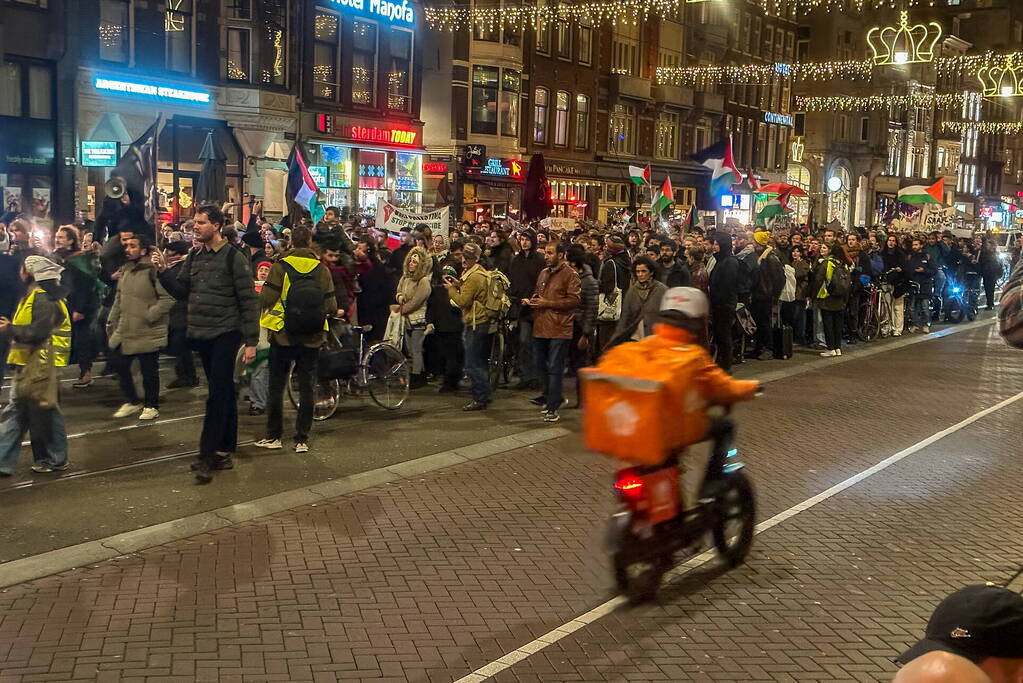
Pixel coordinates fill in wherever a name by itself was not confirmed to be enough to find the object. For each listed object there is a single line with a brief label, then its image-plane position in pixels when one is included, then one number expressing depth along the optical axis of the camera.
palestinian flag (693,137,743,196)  27.09
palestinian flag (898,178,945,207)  34.47
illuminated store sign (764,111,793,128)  57.81
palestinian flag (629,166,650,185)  31.14
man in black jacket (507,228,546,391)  13.67
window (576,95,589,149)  43.39
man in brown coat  11.85
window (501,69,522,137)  38.75
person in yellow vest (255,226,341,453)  9.76
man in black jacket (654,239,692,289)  13.33
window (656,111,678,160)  49.12
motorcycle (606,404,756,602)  6.04
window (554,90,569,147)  42.09
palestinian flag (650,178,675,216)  26.59
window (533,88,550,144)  40.91
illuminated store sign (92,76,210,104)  25.47
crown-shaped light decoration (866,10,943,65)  20.25
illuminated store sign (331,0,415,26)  31.79
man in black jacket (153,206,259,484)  9.01
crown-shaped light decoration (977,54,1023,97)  24.81
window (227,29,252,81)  28.44
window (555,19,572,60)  41.56
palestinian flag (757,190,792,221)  28.36
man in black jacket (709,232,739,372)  15.62
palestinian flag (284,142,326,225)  17.83
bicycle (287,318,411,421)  11.59
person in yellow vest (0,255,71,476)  8.74
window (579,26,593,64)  43.00
